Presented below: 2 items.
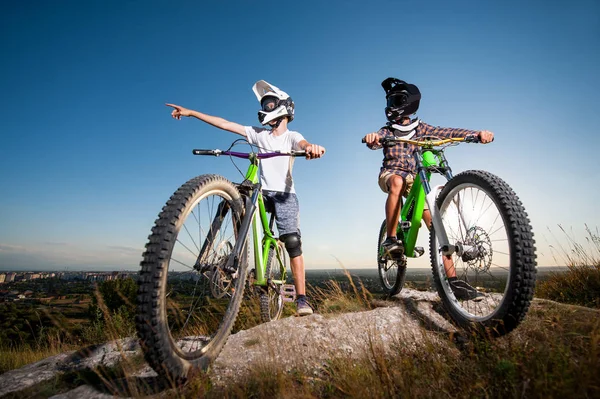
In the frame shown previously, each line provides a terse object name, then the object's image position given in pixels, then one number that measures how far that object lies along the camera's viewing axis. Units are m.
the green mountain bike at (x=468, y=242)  2.10
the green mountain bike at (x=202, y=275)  1.65
